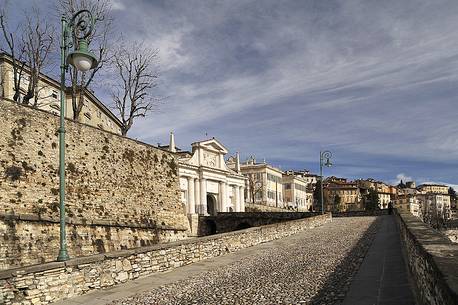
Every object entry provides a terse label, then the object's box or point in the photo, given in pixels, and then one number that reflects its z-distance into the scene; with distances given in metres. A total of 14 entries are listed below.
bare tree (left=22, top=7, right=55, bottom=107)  28.38
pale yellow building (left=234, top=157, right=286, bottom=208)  85.25
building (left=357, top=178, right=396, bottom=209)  150.23
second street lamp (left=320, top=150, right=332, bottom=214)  39.44
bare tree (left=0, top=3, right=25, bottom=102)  26.31
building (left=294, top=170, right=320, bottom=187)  142.99
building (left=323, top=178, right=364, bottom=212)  122.43
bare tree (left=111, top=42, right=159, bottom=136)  34.13
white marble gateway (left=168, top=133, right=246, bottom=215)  53.22
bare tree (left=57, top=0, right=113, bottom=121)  27.75
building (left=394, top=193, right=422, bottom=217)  141.16
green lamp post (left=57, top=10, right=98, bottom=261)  8.62
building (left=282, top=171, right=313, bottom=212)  99.81
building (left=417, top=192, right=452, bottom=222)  156.20
